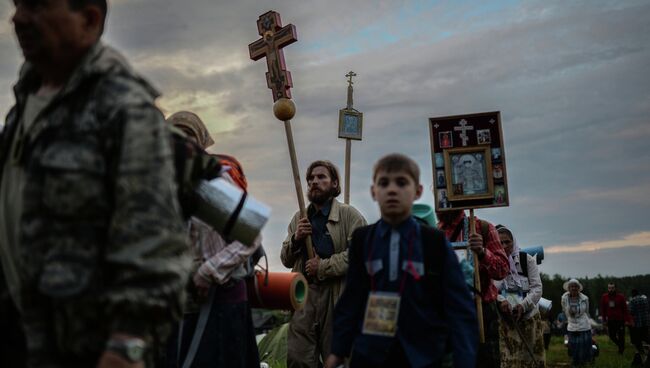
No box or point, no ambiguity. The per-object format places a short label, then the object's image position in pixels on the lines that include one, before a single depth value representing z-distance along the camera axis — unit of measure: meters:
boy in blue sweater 4.48
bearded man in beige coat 7.34
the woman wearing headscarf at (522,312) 10.15
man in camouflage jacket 2.15
